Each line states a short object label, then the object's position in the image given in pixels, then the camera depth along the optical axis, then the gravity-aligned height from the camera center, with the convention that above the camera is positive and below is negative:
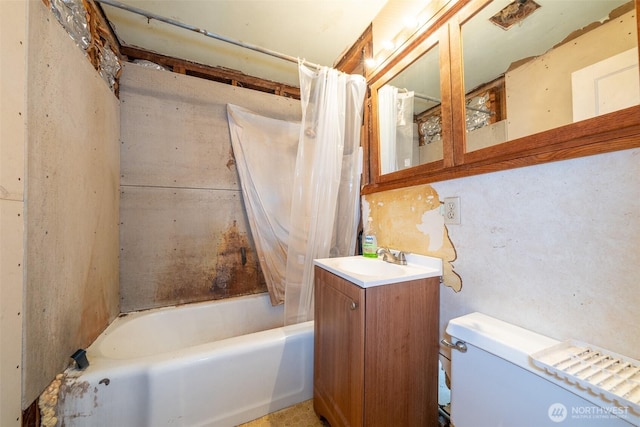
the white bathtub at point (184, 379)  0.93 -0.77
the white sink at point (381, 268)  0.87 -0.25
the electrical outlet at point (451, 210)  0.97 +0.03
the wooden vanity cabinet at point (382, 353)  0.85 -0.57
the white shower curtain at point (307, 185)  1.45 +0.24
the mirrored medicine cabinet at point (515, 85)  0.64 +0.51
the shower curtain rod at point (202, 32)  1.09 +1.06
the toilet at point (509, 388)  0.48 -0.45
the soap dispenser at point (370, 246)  1.37 -0.19
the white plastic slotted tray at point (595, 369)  0.46 -0.37
